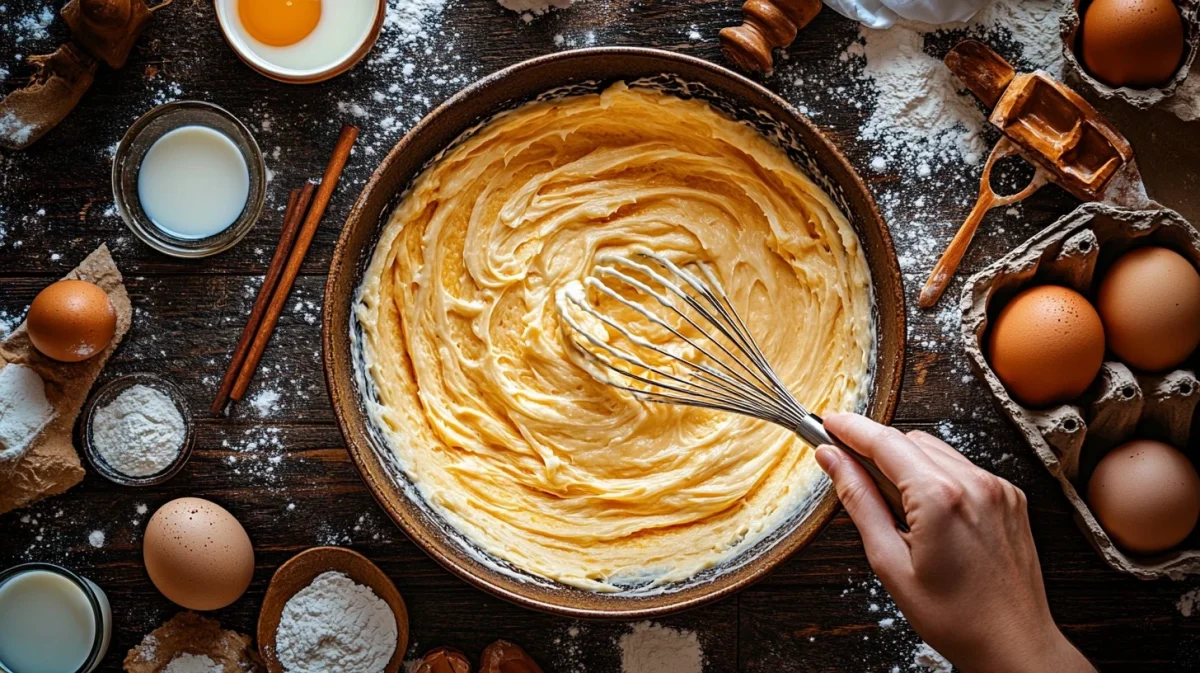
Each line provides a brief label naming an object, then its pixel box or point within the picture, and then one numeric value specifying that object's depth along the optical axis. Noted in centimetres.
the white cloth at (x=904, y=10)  64
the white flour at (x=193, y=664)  64
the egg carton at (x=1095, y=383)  60
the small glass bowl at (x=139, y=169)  65
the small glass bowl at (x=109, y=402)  64
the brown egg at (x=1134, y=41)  62
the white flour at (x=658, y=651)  64
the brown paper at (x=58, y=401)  64
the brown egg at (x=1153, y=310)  60
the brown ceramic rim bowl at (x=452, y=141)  58
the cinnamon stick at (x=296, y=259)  65
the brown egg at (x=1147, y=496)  61
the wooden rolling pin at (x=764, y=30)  63
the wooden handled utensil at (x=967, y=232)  64
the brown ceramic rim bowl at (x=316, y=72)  64
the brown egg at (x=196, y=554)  62
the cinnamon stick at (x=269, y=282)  65
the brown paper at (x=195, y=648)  64
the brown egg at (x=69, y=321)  62
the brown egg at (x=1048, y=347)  59
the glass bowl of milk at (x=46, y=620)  64
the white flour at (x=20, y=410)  64
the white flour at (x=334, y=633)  63
